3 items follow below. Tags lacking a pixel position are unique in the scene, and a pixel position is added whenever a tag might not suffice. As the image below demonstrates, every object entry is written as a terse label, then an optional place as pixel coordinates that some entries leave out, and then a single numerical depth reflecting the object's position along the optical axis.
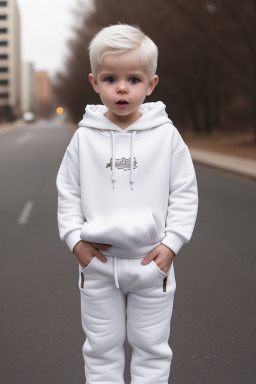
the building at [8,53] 139.75
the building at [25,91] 184.00
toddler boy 2.30
